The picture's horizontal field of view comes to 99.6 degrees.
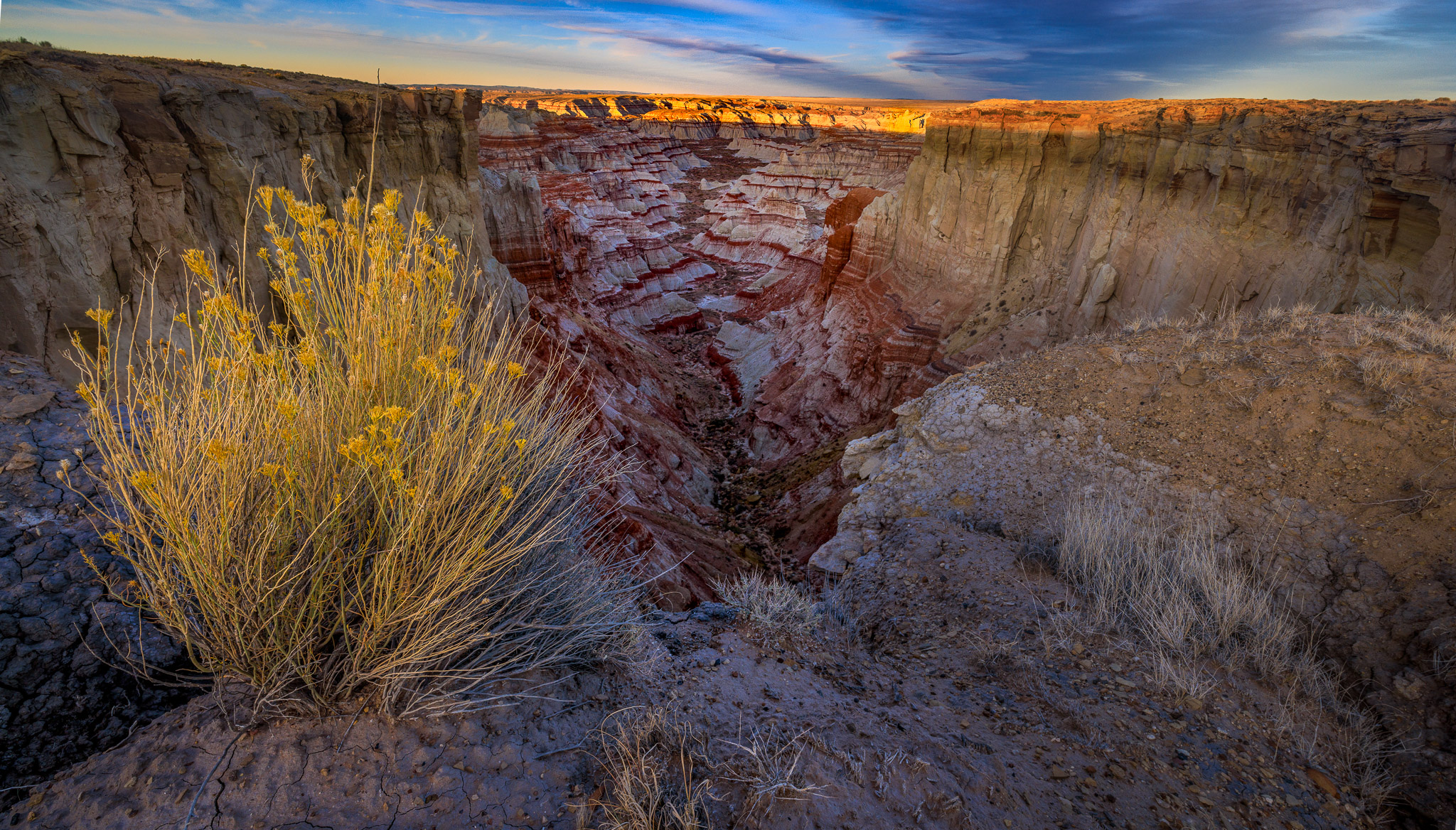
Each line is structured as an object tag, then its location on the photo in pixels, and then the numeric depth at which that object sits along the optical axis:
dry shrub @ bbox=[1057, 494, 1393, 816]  3.18
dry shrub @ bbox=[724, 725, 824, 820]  2.40
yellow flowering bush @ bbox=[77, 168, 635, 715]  2.09
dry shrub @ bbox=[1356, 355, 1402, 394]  5.79
